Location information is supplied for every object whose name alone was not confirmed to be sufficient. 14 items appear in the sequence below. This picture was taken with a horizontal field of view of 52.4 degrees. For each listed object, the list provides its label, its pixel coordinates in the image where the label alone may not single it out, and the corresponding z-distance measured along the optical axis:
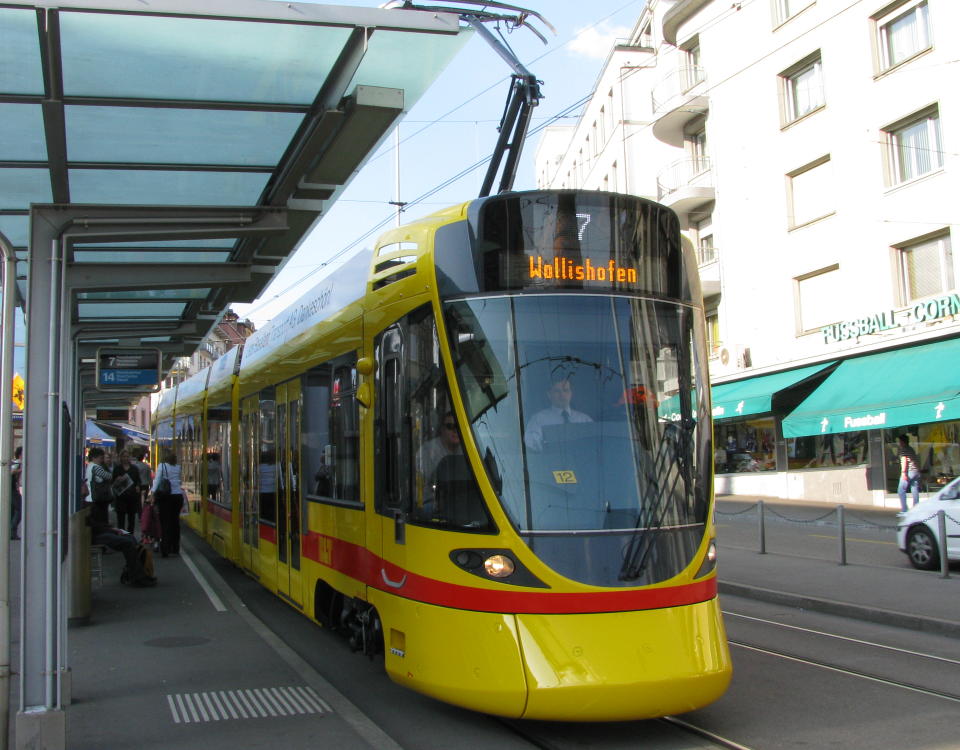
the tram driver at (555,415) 5.46
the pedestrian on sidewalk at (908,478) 20.94
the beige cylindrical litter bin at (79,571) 9.12
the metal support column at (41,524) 5.12
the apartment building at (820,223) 22.23
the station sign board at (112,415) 21.73
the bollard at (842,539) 13.93
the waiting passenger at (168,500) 14.37
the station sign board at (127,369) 13.05
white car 13.14
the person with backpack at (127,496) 16.66
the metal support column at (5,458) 4.98
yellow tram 5.18
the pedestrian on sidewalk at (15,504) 16.03
